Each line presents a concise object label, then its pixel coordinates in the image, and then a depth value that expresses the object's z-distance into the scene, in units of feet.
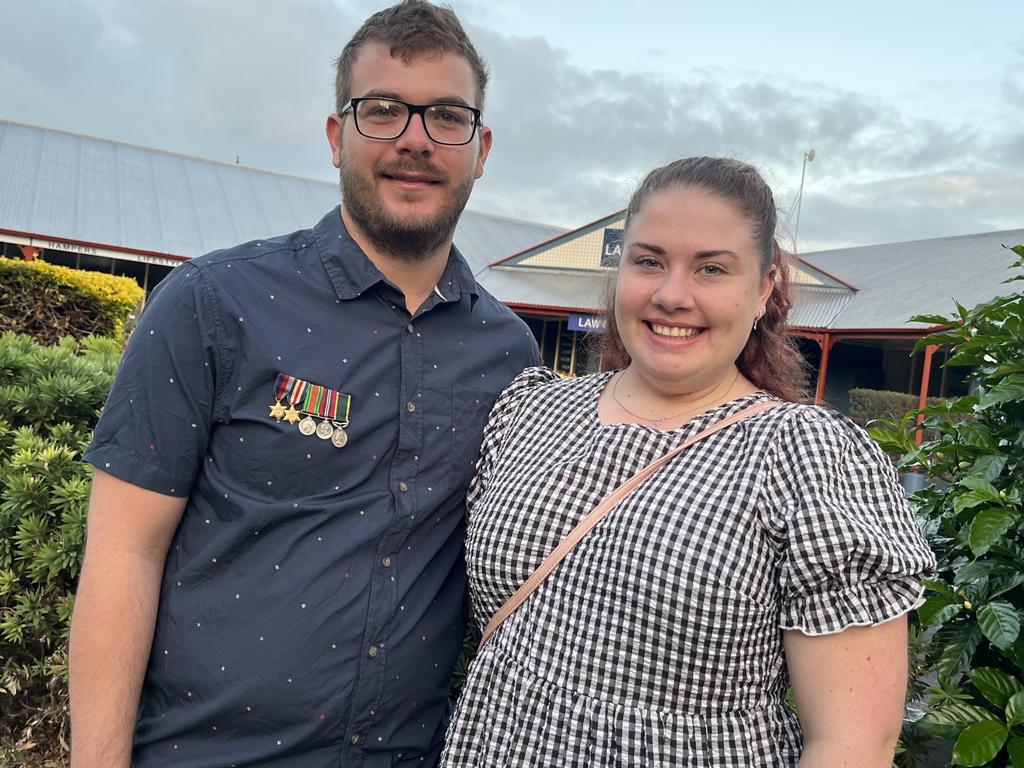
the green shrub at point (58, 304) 25.76
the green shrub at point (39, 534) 9.25
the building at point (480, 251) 65.92
